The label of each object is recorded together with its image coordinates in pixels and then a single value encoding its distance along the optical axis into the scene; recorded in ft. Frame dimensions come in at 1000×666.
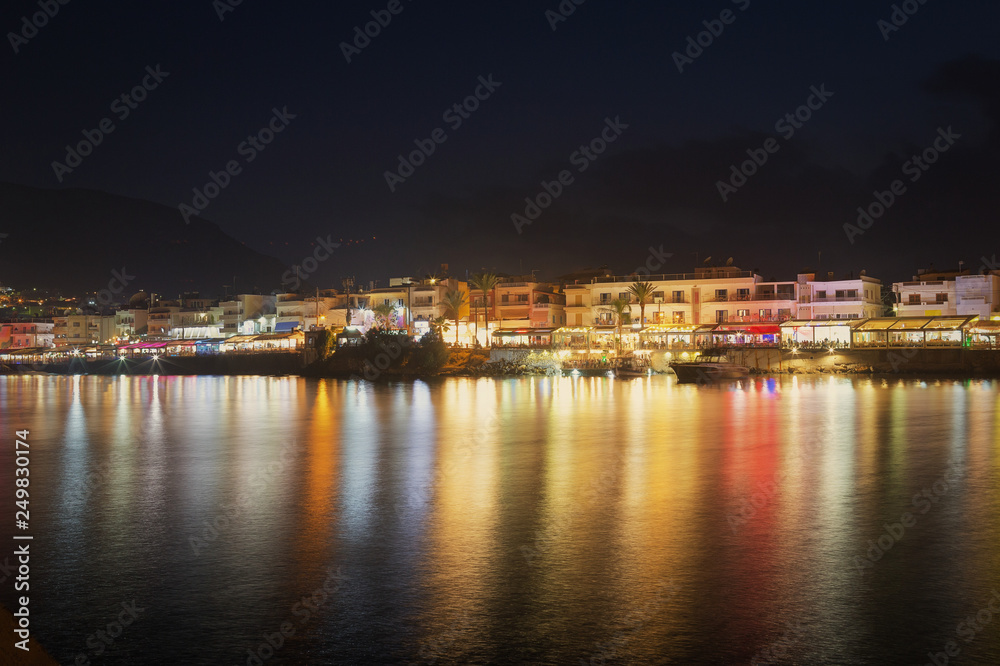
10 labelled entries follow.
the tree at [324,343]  289.94
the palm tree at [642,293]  268.82
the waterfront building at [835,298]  251.39
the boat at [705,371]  205.34
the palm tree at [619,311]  270.26
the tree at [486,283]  289.33
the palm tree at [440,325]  297.80
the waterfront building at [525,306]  294.87
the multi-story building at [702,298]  260.01
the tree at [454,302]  302.53
